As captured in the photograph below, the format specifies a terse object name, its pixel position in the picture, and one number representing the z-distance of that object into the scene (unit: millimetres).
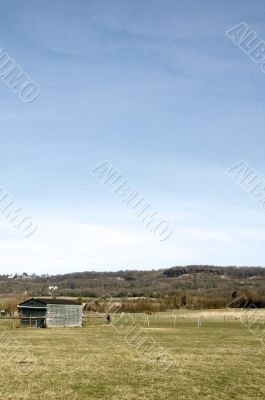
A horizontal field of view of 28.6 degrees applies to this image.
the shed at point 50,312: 68188
